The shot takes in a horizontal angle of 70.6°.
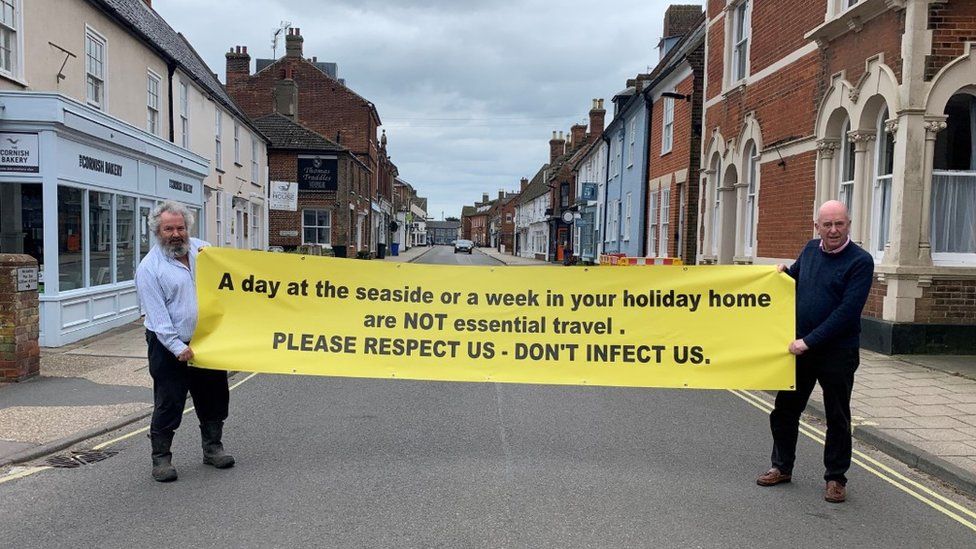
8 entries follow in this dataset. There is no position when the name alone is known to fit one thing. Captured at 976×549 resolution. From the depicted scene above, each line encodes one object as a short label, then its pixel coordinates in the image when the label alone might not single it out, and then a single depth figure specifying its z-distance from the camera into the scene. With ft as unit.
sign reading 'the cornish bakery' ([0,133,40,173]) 32.22
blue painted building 88.02
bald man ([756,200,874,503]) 15.20
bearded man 15.85
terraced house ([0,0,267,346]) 32.73
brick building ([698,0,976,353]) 32.86
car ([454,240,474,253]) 258.16
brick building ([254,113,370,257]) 116.67
